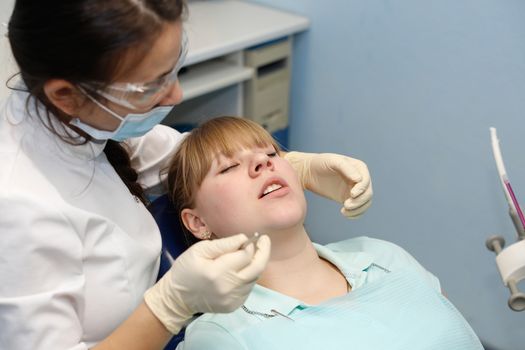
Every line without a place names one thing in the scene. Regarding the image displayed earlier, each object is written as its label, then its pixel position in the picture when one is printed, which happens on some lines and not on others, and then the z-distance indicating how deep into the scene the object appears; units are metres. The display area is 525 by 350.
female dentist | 0.99
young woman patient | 1.20
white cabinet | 1.97
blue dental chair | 1.37
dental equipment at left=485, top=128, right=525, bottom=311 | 1.29
